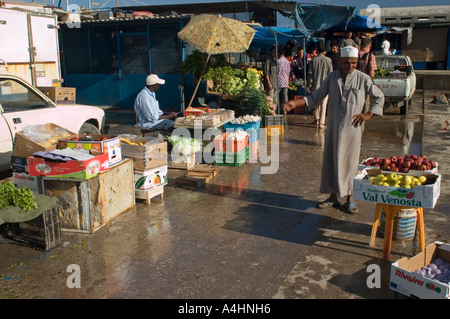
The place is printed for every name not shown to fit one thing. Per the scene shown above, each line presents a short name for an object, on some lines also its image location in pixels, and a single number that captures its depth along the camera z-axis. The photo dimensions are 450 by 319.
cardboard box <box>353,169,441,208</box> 4.46
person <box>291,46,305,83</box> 14.95
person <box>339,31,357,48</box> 14.25
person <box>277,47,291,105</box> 12.96
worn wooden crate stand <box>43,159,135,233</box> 5.51
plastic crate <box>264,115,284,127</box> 11.13
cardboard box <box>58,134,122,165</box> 5.77
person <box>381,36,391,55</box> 17.75
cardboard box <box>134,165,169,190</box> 6.51
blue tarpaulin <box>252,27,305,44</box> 14.77
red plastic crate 8.48
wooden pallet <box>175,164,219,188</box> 7.45
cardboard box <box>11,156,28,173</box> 5.80
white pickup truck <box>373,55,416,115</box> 13.70
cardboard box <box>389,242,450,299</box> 3.75
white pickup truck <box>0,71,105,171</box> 7.10
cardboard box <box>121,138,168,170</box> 6.49
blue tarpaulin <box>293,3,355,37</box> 15.00
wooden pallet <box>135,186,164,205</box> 6.55
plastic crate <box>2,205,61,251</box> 5.09
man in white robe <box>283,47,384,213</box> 5.79
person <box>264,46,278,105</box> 13.01
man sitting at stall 8.32
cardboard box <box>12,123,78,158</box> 5.84
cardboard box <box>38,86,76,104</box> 9.07
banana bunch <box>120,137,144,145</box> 6.79
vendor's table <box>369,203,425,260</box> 4.71
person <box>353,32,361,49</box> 20.72
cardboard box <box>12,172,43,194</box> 5.64
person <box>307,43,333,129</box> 11.62
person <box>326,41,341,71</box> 11.97
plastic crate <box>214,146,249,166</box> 8.55
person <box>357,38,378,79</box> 9.99
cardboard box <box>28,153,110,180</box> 5.34
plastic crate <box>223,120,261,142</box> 9.42
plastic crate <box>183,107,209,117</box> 9.15
